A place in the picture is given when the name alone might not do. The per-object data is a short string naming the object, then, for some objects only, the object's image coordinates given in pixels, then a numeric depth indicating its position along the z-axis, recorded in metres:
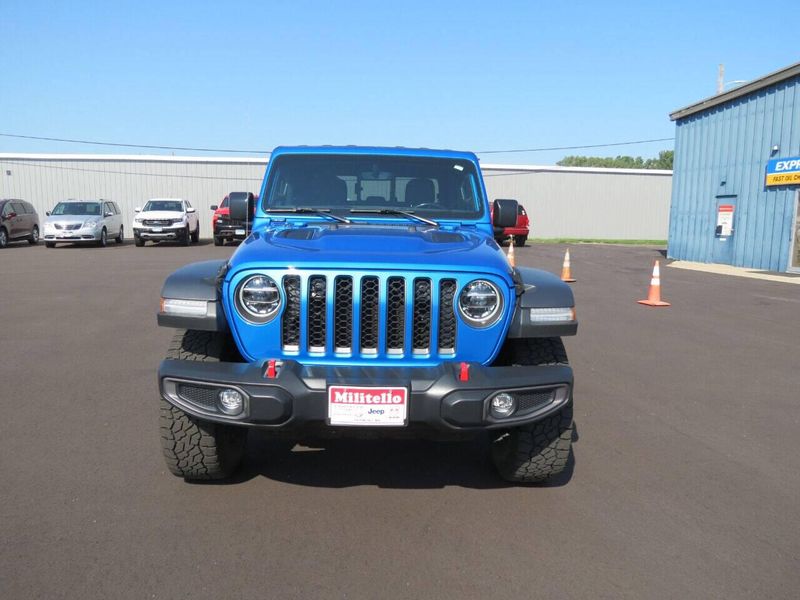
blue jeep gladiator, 3.18
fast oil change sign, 17.98
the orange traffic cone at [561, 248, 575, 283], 14.95
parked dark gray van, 25.06
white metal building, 35.75
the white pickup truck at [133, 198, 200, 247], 26.03
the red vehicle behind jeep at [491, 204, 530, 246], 27.98
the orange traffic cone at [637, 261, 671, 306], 11.56
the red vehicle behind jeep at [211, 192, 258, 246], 25.56
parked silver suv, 24.66
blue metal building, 18.47
